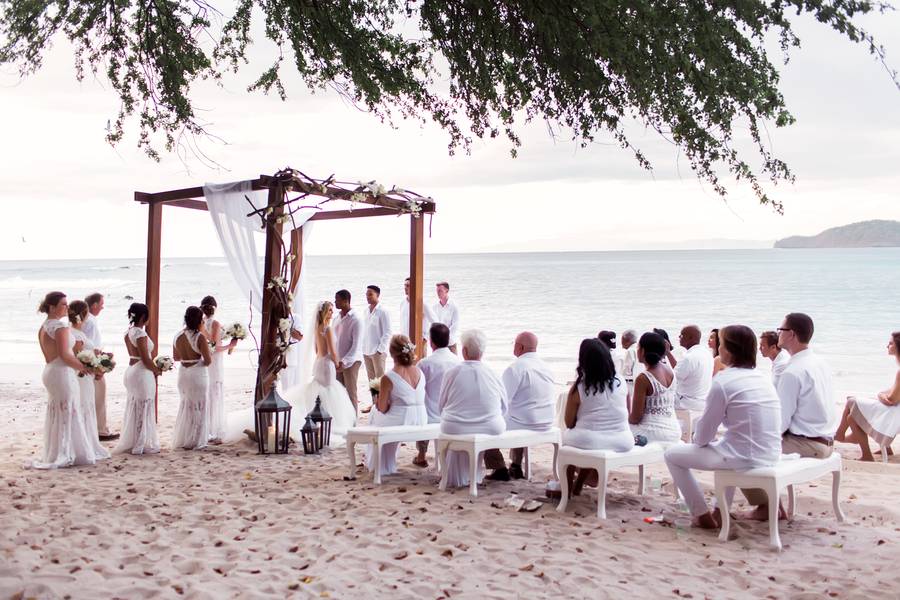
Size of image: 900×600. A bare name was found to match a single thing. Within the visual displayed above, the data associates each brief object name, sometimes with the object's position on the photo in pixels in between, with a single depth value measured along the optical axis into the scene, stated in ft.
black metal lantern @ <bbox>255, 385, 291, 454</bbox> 25.21
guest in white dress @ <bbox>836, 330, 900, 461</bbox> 24.82
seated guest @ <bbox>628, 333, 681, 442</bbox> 19.44
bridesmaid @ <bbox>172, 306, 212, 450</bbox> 25.82
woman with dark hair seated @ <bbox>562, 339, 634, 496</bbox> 18.17
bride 28.58
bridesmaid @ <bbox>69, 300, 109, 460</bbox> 24.34
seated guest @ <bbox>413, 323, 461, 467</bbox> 23.98
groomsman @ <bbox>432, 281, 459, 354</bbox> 40.69
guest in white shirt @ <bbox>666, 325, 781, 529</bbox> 15.90
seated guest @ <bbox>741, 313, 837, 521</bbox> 18.62
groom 30.12
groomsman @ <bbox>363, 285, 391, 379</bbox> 34.71
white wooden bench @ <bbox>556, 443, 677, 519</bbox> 17.63
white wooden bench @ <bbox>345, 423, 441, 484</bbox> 21.08
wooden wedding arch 26.13
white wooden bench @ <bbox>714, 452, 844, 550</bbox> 15.66
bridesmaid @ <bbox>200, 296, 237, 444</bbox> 27.61
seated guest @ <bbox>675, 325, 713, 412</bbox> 26.43
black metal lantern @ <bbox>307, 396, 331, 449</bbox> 25.63
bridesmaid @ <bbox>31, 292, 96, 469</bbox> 22.62
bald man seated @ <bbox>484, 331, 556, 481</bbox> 20.95
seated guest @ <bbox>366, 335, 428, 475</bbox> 22.03
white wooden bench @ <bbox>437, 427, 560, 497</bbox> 19.70
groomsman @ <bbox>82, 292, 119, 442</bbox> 27.14
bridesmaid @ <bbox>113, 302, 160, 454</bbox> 25.29
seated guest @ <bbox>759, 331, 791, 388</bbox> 22.77
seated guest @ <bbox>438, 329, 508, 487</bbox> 20.21
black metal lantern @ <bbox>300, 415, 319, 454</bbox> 25.38
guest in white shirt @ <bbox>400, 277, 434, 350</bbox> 39.27
